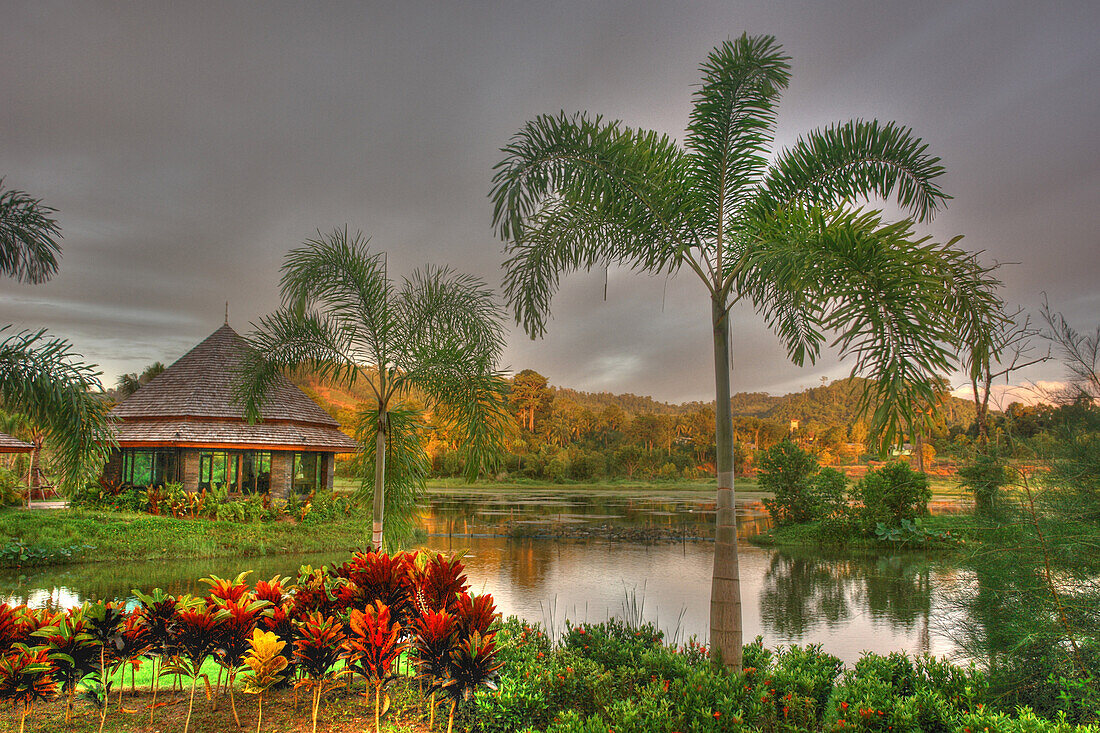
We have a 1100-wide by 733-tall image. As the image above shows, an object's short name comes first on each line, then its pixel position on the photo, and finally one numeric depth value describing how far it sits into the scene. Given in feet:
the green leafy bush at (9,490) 68.44
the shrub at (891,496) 54.29
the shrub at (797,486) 59.72
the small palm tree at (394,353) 29.63
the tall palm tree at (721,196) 17.75
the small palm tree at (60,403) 21.54
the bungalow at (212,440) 64.69
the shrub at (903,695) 13.42
